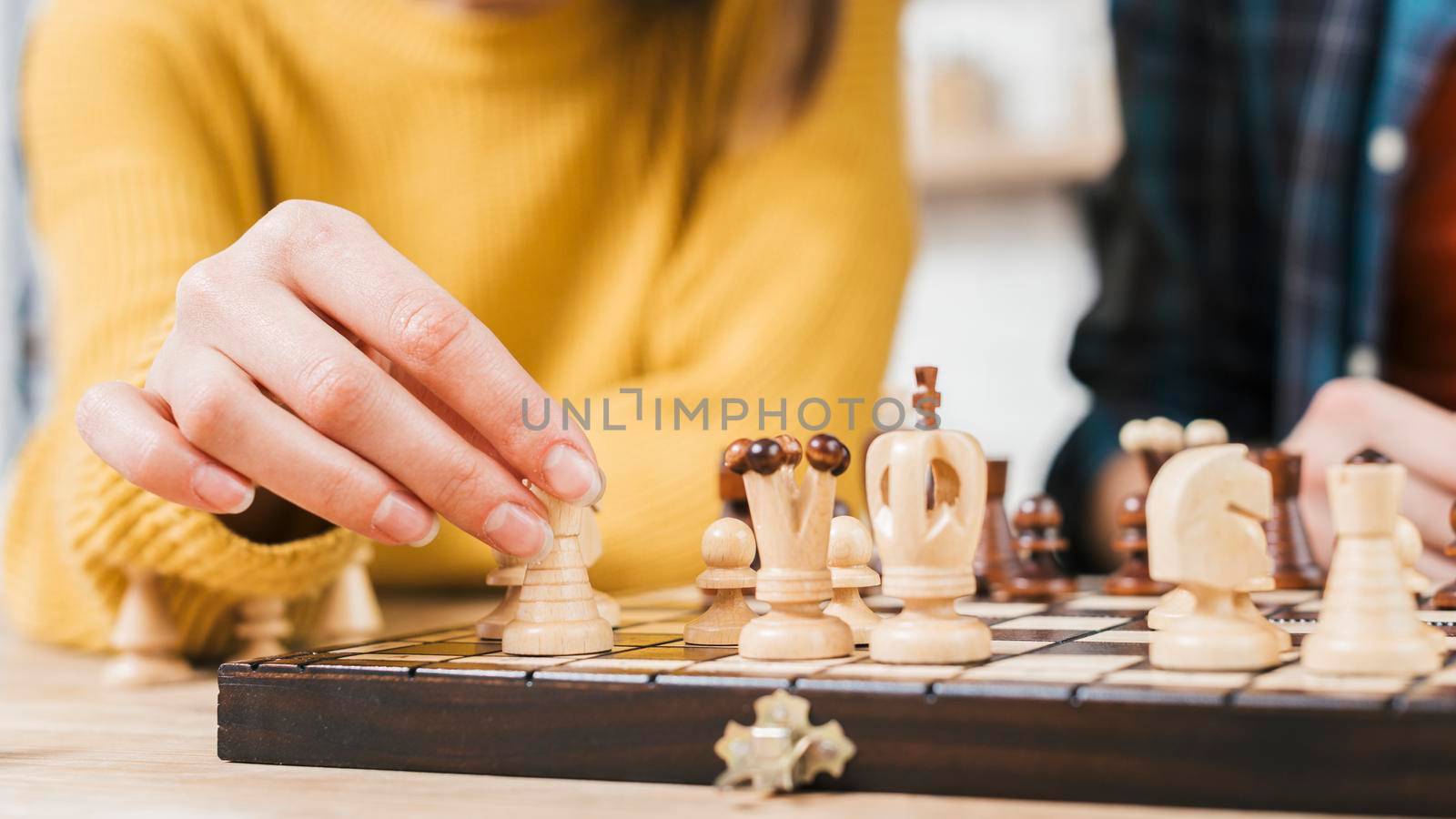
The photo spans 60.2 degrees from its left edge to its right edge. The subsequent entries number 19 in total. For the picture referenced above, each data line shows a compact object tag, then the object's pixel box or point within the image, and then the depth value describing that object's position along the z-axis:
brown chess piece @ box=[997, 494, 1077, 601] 1.14
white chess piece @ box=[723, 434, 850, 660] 0.74
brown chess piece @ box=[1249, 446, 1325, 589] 1.12
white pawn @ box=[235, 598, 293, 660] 1.07
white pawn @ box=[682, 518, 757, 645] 0.84
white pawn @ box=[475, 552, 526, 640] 0.89
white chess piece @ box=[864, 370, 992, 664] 0.72
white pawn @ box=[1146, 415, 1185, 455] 1.19
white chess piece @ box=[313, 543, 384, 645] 1.17
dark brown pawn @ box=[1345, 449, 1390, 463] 0.92
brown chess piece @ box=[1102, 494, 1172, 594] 1.12
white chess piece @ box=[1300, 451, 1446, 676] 0.63
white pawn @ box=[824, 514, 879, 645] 0.88
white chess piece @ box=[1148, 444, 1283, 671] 0.68
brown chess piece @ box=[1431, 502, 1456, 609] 0.93
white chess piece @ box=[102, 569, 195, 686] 1.04
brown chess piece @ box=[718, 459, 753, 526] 1.12
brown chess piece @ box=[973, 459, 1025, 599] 1.17
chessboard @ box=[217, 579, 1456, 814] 0.57
